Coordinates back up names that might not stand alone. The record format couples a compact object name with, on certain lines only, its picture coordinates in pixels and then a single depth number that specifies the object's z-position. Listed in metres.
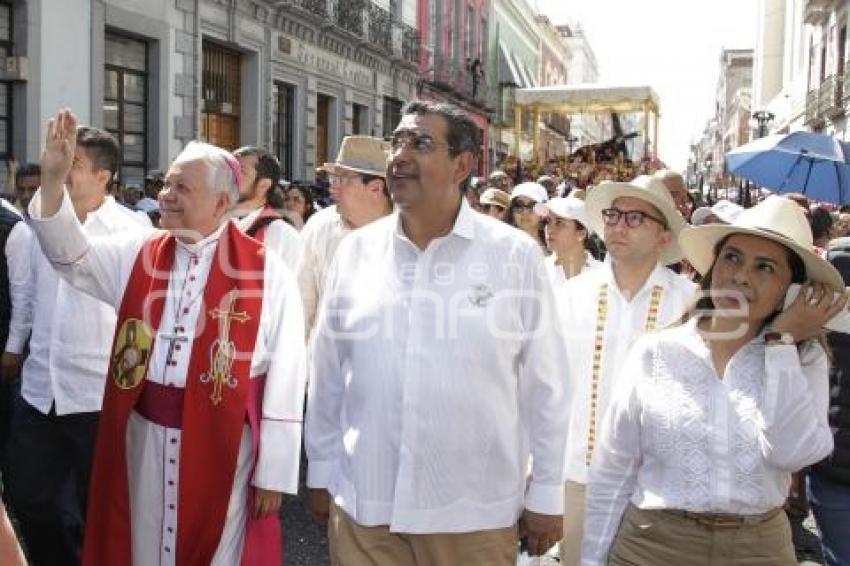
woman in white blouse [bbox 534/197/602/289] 5.17
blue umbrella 8.63
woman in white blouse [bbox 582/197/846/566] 2.62
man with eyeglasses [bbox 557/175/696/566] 3.70
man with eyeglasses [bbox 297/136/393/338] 5.51
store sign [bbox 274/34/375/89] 18.88
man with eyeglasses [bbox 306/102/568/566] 2.88
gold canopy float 22.33
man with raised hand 3.21
